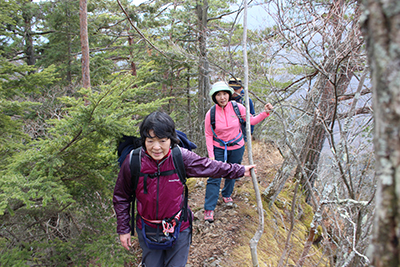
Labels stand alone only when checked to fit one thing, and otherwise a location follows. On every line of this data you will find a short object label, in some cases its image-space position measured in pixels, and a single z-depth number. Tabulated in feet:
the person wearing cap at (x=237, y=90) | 12.45
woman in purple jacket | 6.67
